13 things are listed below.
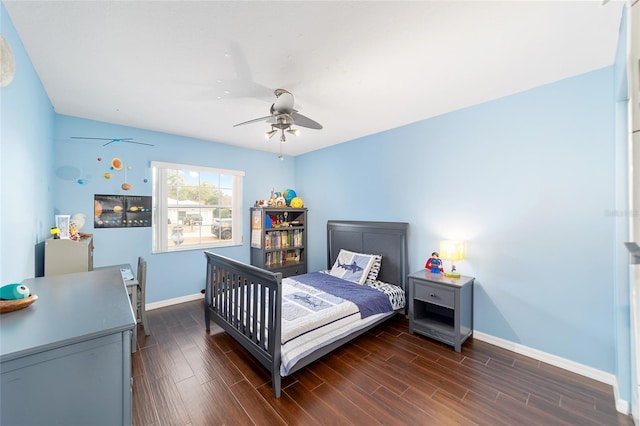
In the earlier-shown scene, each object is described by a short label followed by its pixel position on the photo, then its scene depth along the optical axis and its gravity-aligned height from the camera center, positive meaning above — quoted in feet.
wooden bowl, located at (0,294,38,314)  3.94 -1.40
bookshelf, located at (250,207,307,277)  14.40 -1.50
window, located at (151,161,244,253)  12.37 +0.39
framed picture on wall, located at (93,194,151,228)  10.91 +0.16
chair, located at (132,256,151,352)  9.30 -3.08
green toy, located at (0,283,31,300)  4.08 -1.24
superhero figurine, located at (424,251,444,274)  9.96 -2.00
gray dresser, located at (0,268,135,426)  3.10 -1.98
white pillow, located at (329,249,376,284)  11.53 -2.49
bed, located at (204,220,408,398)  6.93 -3.11
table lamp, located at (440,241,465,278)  9.03 -1.36
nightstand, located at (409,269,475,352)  8.52 -3.36
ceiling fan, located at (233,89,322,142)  7.23 +2.86
